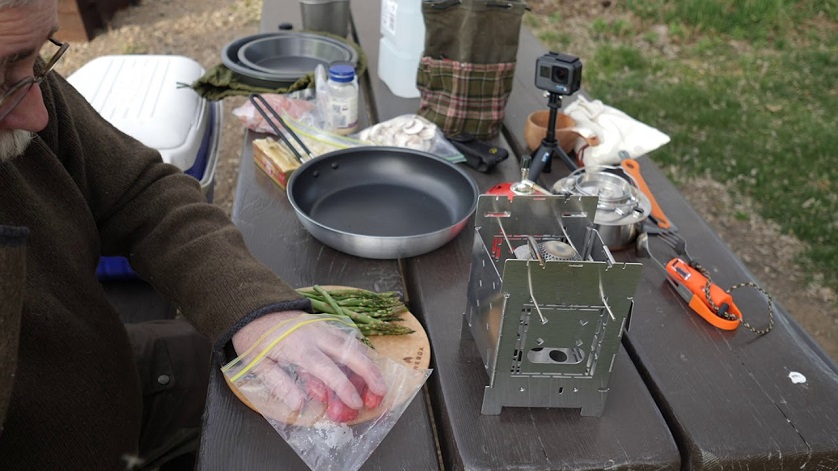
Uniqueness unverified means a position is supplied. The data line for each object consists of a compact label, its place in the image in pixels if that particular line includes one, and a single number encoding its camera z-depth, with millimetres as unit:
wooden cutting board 1242
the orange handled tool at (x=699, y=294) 1379
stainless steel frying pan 1530
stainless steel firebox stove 1040
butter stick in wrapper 1782
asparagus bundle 1306
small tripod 1881
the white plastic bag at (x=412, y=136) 1929
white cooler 2207
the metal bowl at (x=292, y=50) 2457
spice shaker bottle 1976
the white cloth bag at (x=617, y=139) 1936
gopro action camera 1819
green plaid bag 1904
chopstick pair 1787
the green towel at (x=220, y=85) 2254
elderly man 1162
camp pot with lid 1551
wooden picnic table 1093
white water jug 2191
